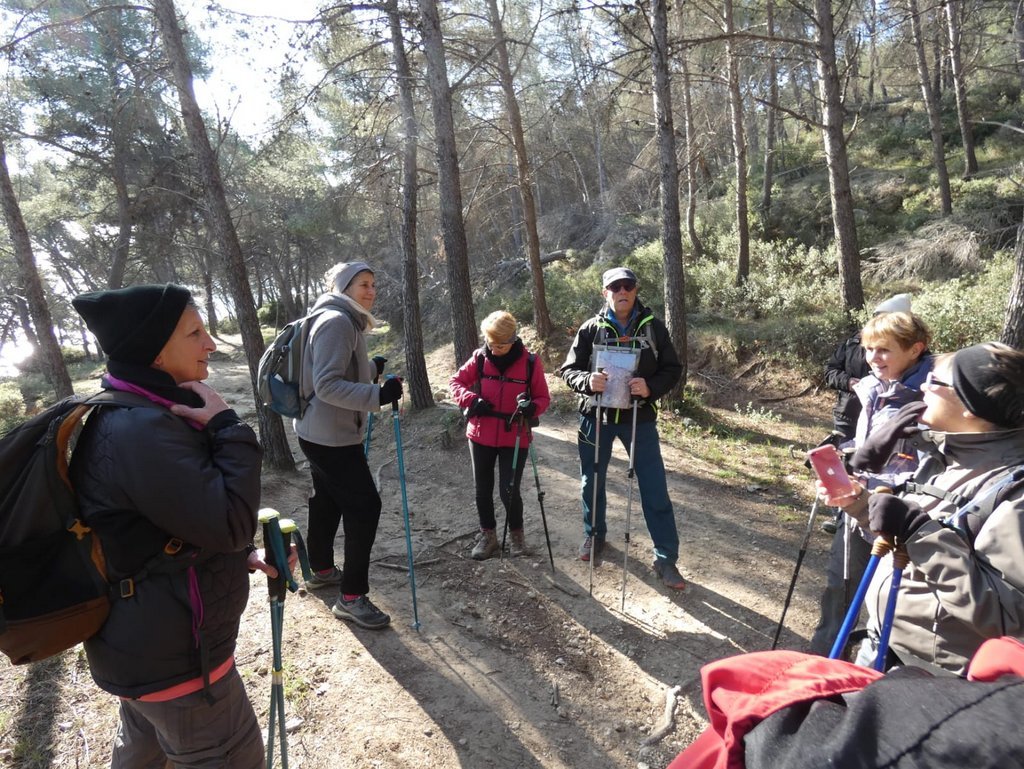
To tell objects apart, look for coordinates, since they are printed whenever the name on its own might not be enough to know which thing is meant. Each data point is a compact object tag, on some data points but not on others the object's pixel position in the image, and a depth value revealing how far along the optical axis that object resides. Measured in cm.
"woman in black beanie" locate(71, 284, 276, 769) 159
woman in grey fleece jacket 326
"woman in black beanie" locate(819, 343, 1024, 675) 150
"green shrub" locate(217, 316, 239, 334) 3600
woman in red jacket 422
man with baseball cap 397
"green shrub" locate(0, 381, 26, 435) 1442
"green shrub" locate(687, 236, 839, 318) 1159
